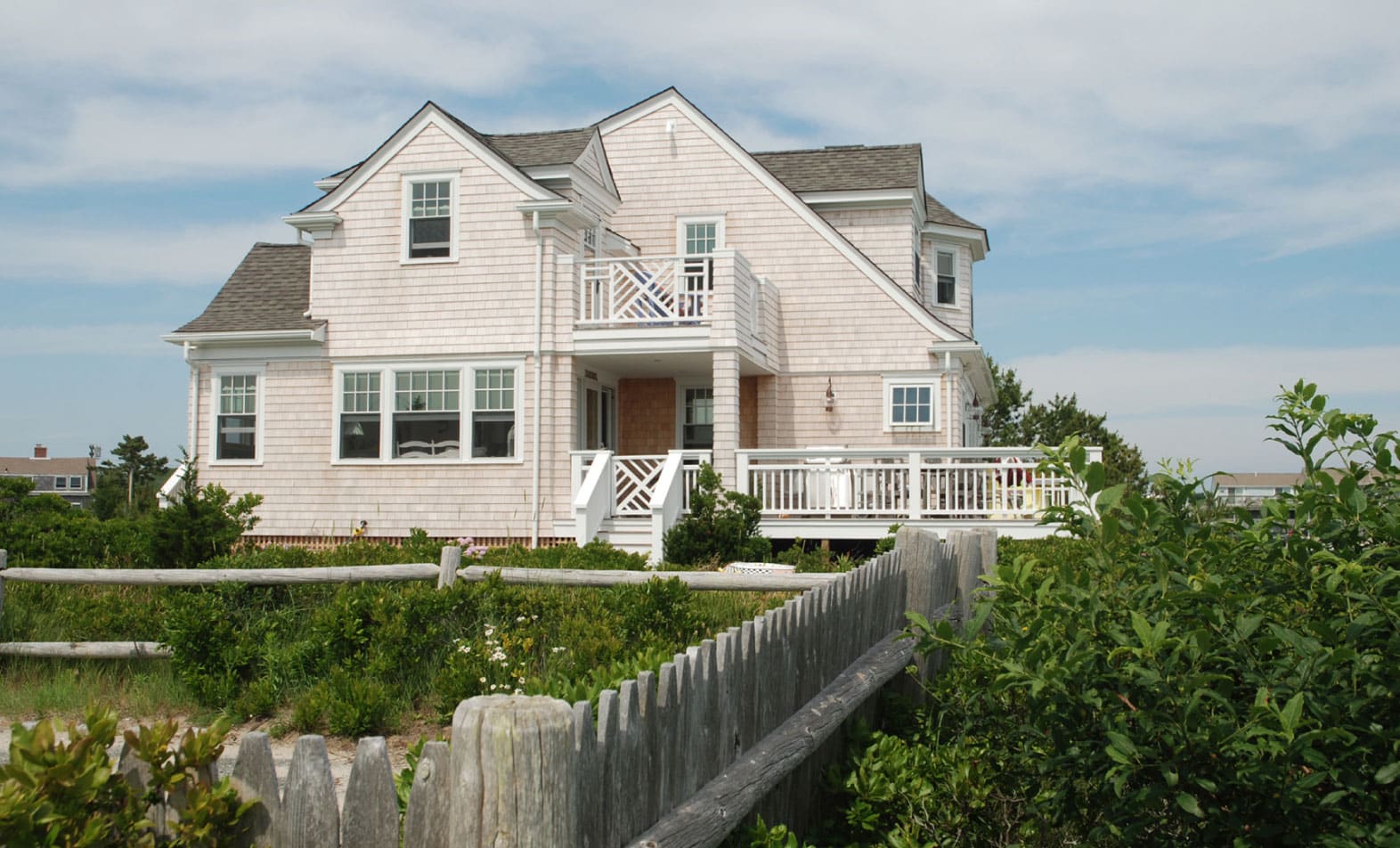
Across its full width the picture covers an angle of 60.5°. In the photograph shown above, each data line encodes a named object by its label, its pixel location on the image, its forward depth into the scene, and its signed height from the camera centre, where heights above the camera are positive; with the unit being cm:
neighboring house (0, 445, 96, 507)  8812 +108
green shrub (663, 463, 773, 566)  1555 -61
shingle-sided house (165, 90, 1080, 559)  1909 +219
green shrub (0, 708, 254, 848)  245 -65
